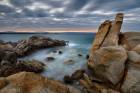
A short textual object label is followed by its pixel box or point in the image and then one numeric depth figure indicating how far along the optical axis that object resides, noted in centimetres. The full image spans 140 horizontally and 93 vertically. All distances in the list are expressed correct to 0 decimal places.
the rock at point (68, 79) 1090
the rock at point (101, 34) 1224
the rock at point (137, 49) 987
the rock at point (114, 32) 1152
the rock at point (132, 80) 838
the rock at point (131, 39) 1106
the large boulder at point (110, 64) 898
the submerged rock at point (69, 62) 1504
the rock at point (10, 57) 1413
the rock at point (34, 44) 1926
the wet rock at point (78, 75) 1119
